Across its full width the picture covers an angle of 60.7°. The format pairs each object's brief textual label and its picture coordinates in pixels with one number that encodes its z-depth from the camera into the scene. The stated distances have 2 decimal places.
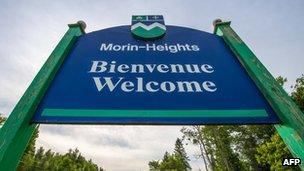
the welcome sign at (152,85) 1.96
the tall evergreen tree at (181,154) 88.19
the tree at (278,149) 25.01
